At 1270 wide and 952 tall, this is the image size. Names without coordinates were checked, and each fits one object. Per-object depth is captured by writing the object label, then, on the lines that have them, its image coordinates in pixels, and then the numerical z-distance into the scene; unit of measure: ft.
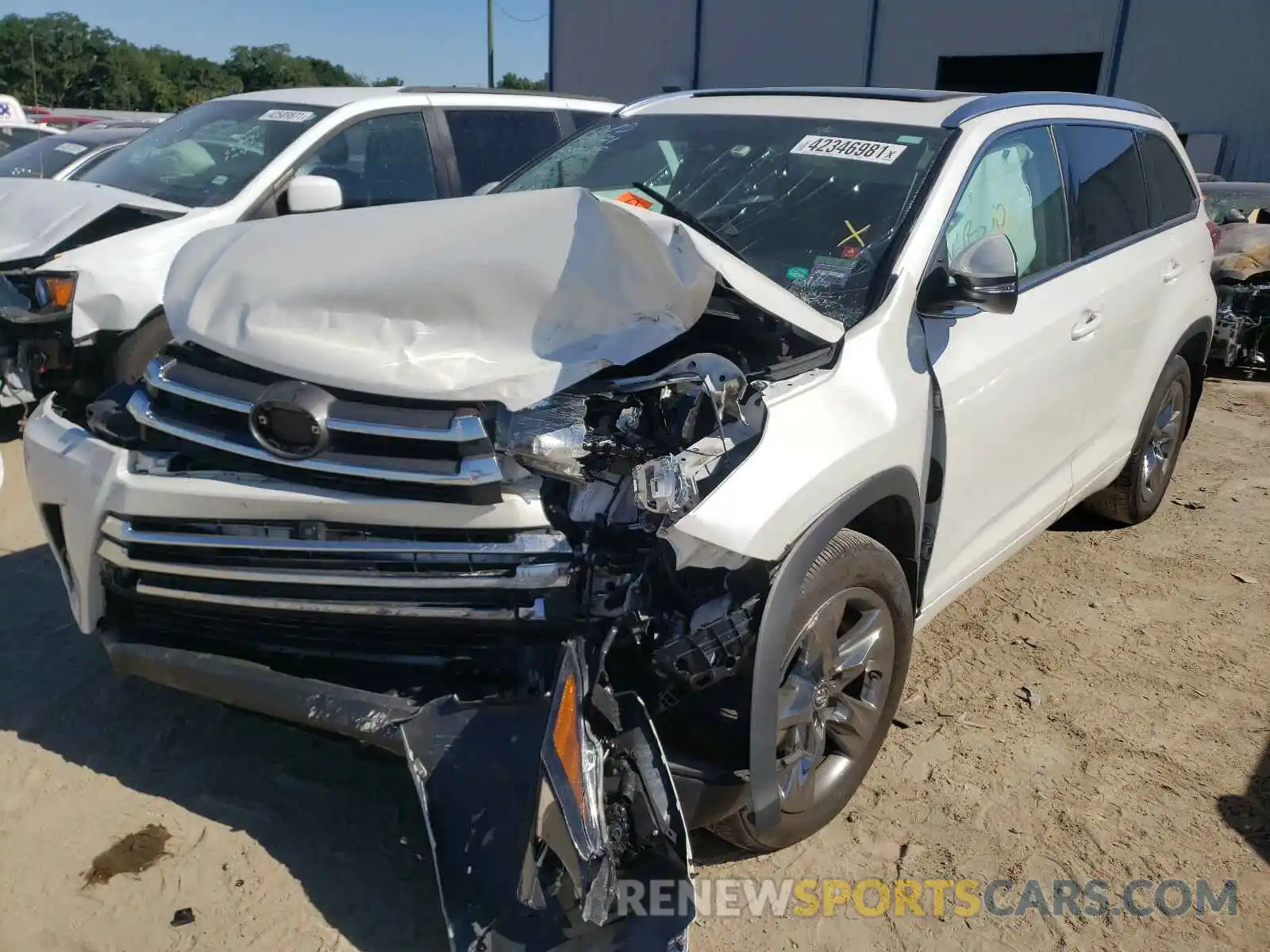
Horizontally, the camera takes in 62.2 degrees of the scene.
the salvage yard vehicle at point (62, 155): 24.91
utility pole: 109.19
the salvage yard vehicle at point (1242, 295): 27.27
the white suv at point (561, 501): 7.51
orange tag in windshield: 11.12
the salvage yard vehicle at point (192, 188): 17.25
